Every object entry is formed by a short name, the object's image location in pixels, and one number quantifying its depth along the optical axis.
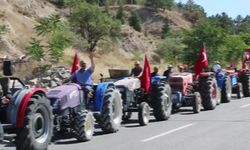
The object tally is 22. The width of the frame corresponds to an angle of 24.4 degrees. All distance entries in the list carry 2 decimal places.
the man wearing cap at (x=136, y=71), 17.20
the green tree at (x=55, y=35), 34.22
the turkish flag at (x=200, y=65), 20.64
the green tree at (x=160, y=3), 108.78
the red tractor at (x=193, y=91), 18.58
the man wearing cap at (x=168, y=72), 18.83
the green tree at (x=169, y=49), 56.75
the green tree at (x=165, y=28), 95.41
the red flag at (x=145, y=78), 16.33
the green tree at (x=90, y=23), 55.56
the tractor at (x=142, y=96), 15.50
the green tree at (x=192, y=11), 115.88
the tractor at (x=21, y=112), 10.00
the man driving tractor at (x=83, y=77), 13.52
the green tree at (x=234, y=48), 48.98
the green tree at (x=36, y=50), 36.06
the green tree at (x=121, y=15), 83.19
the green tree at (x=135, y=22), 86.06
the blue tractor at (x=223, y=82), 22.83
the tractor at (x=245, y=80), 25.86
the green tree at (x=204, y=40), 39.97
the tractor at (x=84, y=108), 12.16
